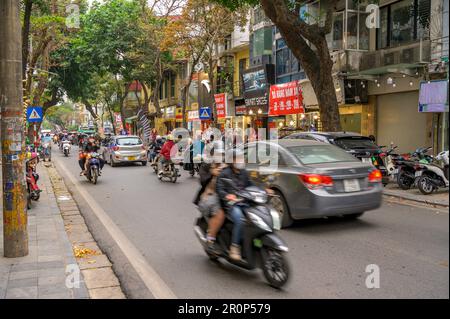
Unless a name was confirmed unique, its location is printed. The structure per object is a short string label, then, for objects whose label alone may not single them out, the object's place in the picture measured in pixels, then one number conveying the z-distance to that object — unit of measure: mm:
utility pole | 6543
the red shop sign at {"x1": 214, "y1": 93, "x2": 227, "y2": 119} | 31969
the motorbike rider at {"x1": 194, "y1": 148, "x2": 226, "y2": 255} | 5648
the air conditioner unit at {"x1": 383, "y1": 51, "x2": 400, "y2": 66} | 16766
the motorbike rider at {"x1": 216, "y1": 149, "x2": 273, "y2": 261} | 5320
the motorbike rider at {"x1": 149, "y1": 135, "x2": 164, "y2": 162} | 21278
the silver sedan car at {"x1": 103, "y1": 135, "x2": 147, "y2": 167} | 22562
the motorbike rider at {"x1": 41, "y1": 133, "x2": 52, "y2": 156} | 26977
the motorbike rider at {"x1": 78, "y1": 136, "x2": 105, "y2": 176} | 16438
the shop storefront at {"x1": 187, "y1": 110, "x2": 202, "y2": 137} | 38750
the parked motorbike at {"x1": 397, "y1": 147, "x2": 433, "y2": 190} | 11984
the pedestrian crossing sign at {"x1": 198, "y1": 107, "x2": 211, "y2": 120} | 24411
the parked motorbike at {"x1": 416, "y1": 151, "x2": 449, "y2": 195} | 10939
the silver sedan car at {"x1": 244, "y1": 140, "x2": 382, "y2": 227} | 7449
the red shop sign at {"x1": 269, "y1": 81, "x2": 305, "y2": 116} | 23031
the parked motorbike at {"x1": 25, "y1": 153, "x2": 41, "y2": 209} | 10758
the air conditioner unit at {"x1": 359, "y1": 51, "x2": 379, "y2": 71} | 17844
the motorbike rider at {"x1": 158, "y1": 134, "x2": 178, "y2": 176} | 16047
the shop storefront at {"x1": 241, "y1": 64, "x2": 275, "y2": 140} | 26516
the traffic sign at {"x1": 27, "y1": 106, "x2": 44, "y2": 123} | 19531
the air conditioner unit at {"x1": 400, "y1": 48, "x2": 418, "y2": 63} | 16031
